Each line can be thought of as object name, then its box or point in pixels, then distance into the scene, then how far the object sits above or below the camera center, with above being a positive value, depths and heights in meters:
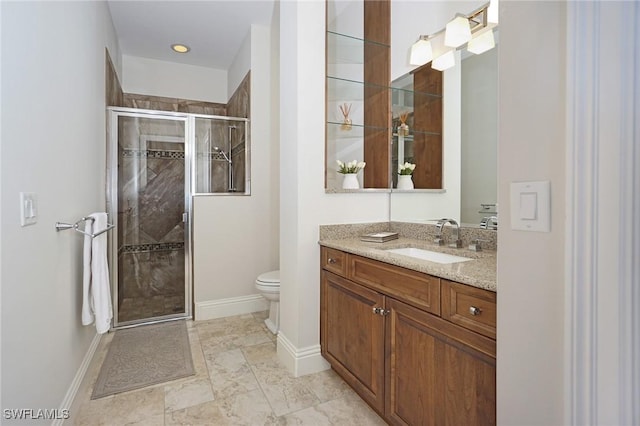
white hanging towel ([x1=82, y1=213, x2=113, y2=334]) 1.81 -0.40
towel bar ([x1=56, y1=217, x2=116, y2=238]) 1.55 -0.09
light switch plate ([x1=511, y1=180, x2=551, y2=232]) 0.72 +0.00
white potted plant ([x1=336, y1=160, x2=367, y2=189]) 2.38 +0.26
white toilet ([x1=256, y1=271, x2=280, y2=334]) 2.71 -0.69
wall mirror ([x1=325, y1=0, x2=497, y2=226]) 1.84 +0.62
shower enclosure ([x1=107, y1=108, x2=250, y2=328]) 3.06 +0.12
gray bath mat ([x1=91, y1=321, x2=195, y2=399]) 2.06 -1.06
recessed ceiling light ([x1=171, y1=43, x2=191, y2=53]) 3.64 +1.76
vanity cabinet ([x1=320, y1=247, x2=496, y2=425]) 1.12 -0.56
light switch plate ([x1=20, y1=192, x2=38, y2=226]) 1.17 +0.00
